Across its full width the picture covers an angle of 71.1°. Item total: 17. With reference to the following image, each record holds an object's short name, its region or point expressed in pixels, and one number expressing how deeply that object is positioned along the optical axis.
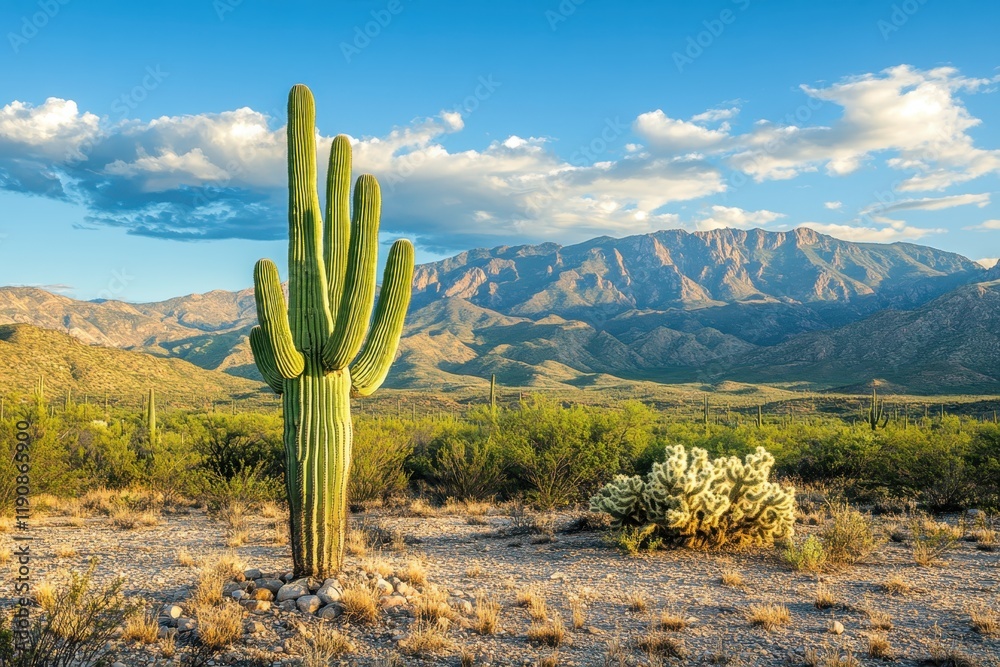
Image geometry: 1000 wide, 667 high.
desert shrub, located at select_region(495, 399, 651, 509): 14.70
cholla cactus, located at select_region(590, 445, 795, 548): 9.38
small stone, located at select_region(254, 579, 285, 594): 6.96
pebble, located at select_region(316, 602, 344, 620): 6.38
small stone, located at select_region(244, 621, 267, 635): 6.03
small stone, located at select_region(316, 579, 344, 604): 6.59
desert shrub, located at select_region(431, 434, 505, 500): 15.30
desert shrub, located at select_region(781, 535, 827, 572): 8.35
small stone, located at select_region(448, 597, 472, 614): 6.71
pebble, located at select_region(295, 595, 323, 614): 6.49
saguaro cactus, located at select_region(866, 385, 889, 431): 21.53
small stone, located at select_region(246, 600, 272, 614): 6.46
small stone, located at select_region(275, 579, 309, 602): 6.72
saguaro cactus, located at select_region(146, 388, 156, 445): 20.05
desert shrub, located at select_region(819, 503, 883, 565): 8.73
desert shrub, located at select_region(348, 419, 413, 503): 14.50
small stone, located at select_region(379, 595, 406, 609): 6.67
